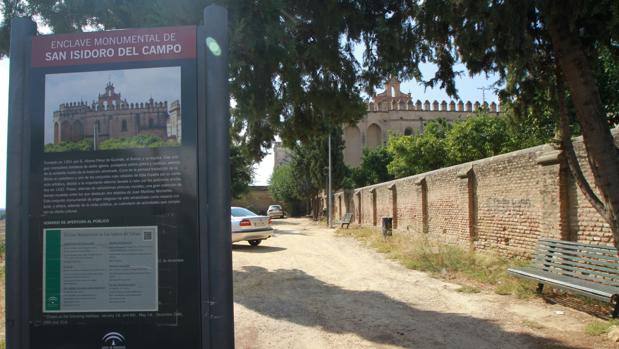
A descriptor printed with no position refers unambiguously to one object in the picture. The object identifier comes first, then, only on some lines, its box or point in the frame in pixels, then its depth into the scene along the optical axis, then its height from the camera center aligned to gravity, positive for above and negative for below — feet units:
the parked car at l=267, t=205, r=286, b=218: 165.58 -3.87
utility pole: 104.63 -2.03
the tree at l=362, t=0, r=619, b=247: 16.63 +5.82
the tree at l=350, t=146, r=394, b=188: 151.02 +9.05
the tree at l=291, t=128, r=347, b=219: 124.16 +9.56
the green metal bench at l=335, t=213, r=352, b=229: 95.91 -4.06
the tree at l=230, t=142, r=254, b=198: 116.88 +6.85
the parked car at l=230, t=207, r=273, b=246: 52.65 -2.84
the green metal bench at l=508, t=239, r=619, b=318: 21.47 -3.71
